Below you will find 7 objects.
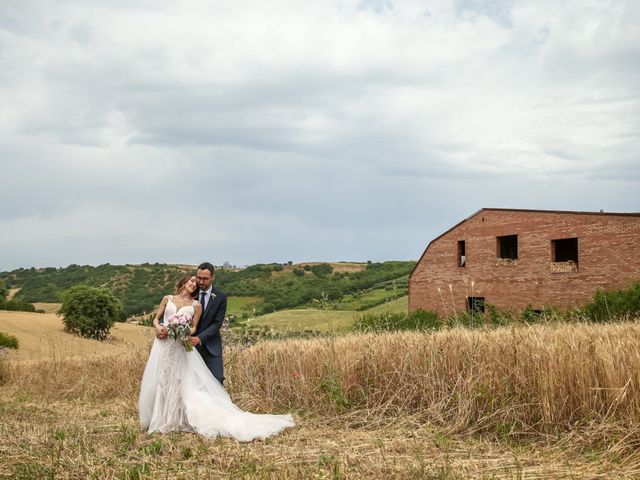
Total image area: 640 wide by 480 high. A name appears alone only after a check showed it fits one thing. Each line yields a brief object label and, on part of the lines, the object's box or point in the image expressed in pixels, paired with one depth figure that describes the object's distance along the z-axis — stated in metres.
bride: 8.77
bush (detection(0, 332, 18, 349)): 39.81
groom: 8.98
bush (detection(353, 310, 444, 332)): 40.44
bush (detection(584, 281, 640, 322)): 31.27
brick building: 35.12
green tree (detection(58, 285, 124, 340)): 54.00
